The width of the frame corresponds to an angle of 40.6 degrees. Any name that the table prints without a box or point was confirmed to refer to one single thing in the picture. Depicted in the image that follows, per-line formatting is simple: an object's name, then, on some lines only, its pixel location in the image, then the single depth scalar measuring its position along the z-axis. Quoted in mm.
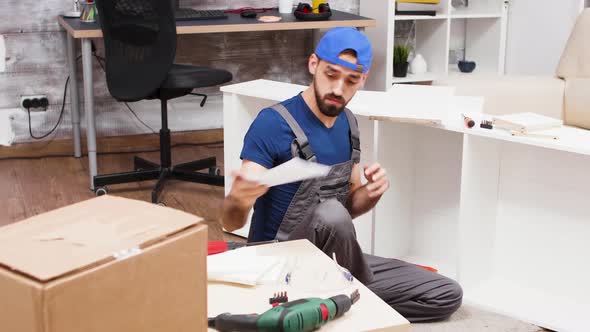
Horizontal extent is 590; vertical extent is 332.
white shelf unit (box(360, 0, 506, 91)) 4641
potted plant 4719
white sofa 3482
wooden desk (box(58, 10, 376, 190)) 3719
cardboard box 989
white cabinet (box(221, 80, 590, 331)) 2568
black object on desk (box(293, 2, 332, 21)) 4184
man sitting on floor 2096
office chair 3459
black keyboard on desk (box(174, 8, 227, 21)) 3976
